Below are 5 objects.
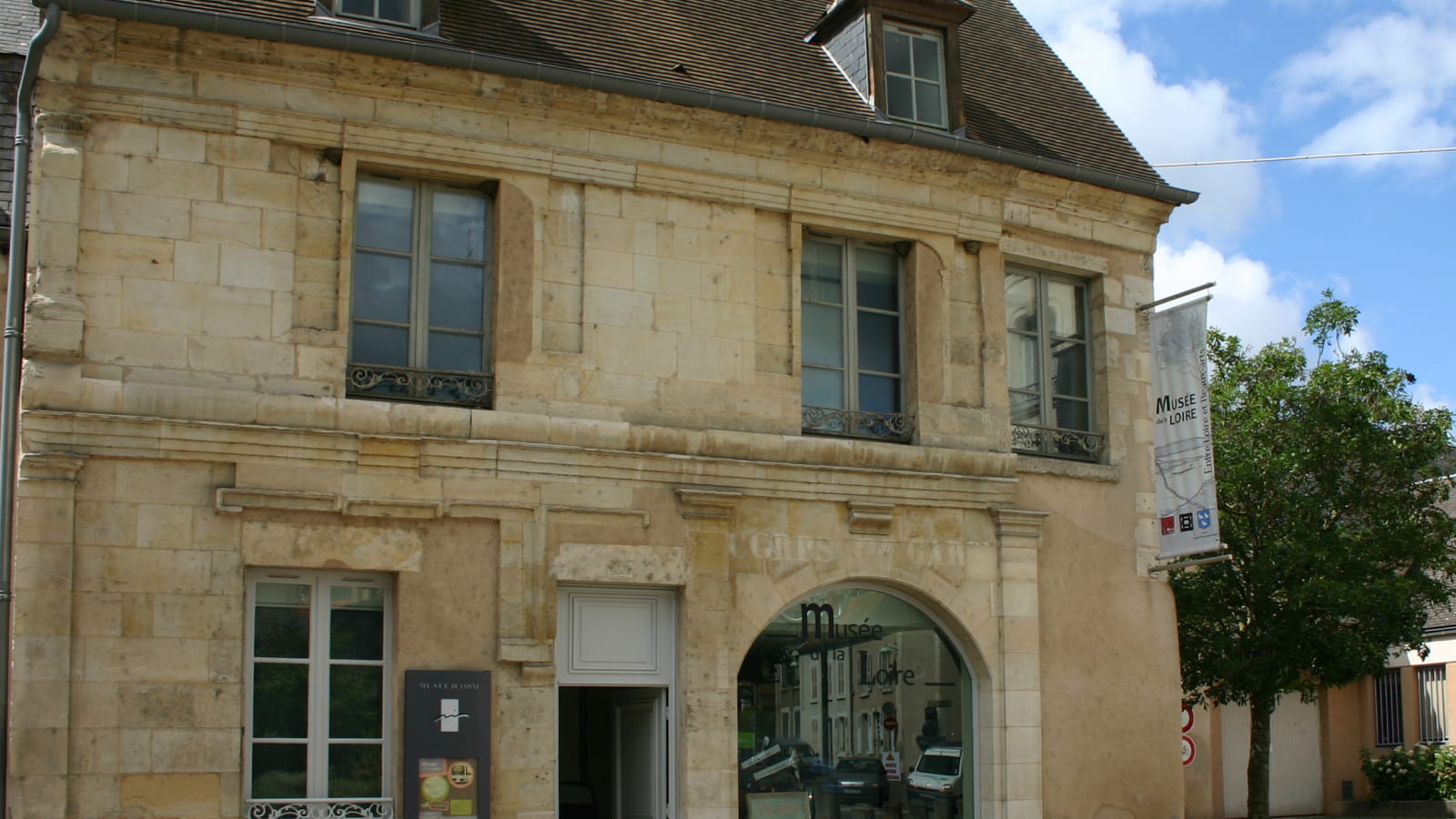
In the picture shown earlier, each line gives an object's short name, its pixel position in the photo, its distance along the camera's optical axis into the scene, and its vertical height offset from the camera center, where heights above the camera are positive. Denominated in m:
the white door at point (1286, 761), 21.67 -2.07
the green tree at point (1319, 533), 14.56 +0.77
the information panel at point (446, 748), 9.62 -0.81
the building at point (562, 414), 9.27 +1.34
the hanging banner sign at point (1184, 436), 11.97 +1.37
